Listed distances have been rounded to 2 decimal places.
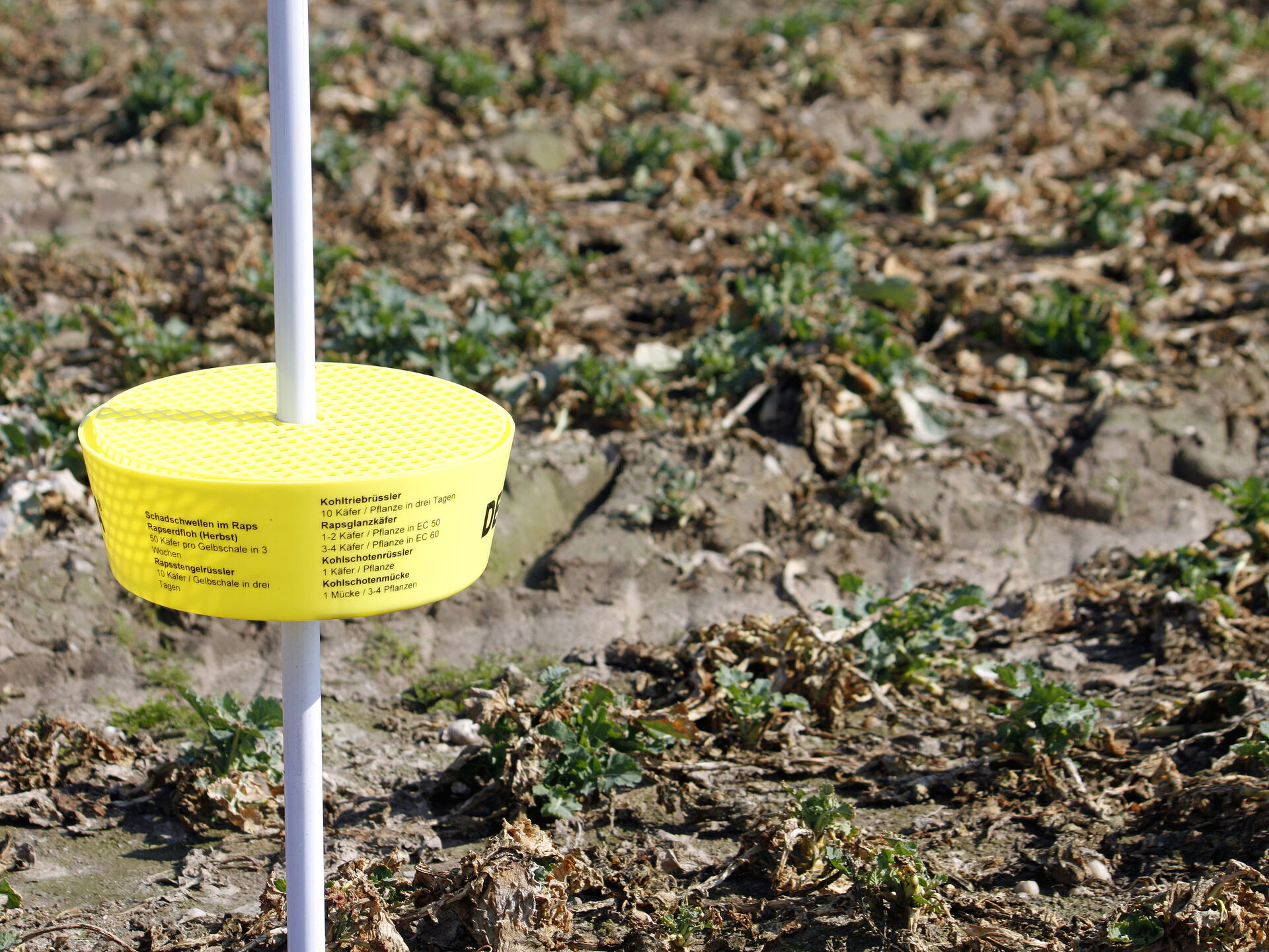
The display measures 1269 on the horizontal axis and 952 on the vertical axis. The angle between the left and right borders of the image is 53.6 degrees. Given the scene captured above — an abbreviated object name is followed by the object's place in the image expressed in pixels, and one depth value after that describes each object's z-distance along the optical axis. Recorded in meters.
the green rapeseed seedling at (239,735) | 3.29
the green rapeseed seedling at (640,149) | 7.54
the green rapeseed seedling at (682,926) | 2.76
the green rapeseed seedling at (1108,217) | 6.81
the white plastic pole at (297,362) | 1.93
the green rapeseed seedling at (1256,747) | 3.21
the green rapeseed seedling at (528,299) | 5.75
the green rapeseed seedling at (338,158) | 7.22
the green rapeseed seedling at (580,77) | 8.48
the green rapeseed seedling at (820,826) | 3.00
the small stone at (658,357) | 5.55
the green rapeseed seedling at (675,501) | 4.65
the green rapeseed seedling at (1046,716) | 3.40
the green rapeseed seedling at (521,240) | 6.39
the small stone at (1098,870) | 3.06
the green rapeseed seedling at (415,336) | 5.20
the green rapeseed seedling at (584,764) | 3.26
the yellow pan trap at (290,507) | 1.95
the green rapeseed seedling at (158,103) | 7.39
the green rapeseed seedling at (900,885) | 2.76
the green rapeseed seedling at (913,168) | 7.35
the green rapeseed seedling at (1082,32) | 9.63
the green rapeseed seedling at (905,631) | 3.88
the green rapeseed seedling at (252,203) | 6.45
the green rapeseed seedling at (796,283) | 5.49
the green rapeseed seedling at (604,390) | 5.14
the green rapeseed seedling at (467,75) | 8.20
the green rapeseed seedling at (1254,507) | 4.42
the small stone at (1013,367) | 5.75
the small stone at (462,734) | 3.73
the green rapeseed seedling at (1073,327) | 5.79
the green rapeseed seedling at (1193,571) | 4.18
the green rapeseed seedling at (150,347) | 5.18
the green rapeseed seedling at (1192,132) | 8.15
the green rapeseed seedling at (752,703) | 3.59
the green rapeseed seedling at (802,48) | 8.91
